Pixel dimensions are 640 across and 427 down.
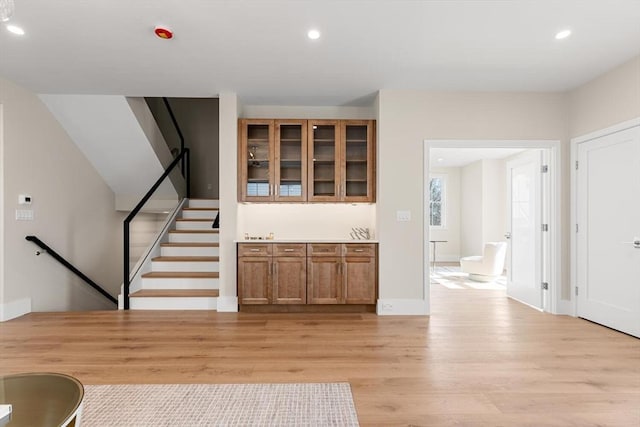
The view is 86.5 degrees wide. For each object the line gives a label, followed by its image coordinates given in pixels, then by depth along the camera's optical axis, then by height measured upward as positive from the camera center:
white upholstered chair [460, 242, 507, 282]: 6.50 -0.89
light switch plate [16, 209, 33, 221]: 4.14 -0.01
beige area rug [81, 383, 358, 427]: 2.01 -1.21
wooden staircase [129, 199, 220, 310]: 4.43 -0.81
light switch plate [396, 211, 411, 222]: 4.34 +0.01
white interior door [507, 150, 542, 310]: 4.59 -0.15
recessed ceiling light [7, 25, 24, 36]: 2.85 +1.57
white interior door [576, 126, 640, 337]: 3.47 -0.14
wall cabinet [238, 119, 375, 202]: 4.53 +0.75
